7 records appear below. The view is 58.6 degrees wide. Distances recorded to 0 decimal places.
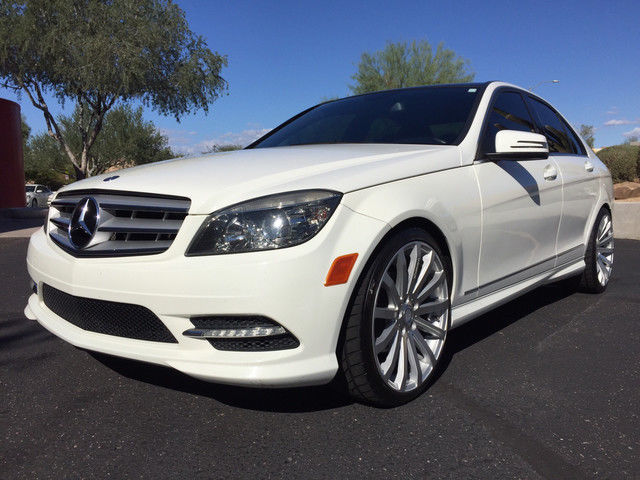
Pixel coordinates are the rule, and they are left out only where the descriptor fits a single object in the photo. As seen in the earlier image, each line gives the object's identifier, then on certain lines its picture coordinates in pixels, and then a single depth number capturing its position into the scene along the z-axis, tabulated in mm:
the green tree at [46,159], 44688
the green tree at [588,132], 60594
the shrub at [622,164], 17078
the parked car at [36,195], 30172
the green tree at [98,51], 17500
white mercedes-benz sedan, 2176
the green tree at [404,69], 27578
